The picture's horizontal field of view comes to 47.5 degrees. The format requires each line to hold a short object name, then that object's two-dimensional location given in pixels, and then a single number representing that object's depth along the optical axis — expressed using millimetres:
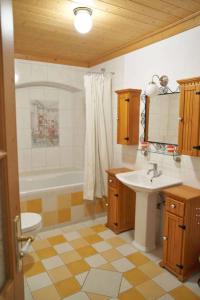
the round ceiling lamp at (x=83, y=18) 2018
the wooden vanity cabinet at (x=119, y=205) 2965
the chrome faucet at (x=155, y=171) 2645
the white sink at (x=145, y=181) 2295
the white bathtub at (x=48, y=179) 3789
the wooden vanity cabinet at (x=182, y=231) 2068
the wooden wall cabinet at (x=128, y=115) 2889
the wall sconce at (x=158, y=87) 2584
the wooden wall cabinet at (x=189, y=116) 2062
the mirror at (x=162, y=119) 2541
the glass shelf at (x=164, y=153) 2493
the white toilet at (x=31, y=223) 2316
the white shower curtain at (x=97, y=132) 3229
